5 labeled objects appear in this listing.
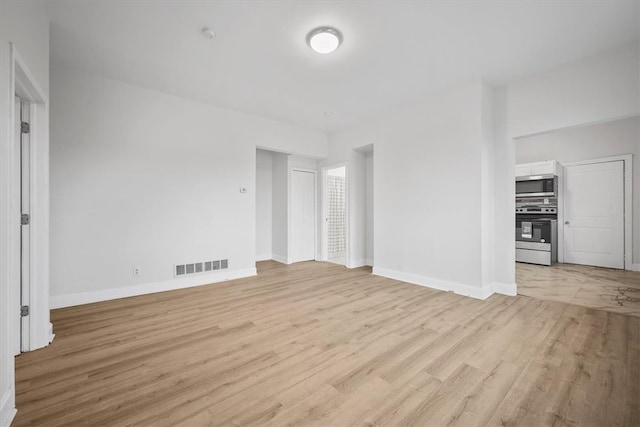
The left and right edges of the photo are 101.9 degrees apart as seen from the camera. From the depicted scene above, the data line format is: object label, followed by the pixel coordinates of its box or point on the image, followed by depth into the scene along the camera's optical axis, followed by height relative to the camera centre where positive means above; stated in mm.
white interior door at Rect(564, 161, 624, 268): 5133 -4
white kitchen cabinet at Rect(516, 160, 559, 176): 5426 +988
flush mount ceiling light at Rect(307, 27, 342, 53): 2488 +1728
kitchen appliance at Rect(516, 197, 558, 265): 5418 -354
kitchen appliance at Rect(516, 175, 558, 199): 5398 +603
